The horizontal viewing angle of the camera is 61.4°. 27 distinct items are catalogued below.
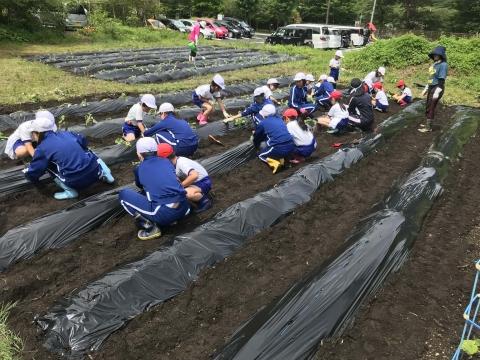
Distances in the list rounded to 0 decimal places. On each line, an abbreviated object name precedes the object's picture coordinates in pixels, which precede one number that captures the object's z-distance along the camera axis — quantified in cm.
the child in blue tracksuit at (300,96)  855
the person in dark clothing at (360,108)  806
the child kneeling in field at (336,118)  805
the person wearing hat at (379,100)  1025
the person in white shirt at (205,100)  823
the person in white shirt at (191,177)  452
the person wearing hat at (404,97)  1138
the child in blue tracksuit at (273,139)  625
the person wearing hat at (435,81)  798
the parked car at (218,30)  3158
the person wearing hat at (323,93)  996
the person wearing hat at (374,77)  1072
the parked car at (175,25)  3102
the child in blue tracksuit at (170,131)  612
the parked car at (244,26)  3466
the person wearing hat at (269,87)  774
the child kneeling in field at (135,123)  670
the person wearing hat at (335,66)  1220
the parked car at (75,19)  2452
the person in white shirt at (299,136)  643
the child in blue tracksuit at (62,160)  480
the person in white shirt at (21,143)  531
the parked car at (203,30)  3057
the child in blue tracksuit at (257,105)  750
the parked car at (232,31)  3325
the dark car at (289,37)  2513
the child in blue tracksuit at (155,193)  424
